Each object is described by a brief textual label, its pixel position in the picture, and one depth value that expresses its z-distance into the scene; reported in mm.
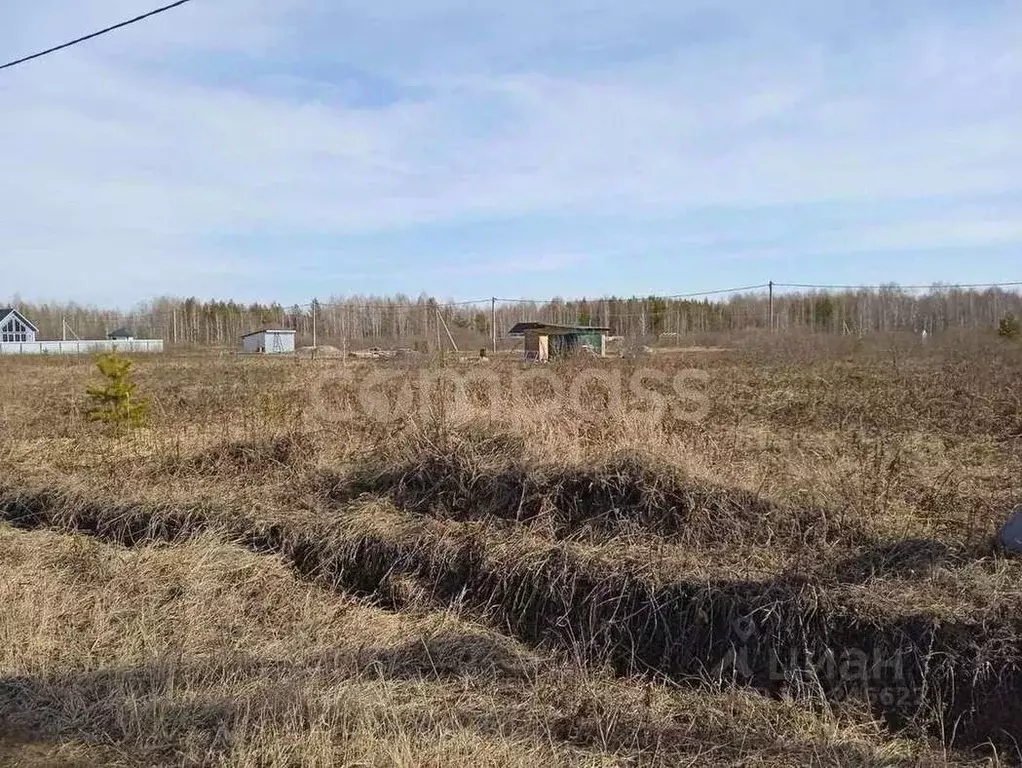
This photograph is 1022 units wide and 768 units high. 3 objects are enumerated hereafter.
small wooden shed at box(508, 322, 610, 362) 27000
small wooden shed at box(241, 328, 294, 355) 41281
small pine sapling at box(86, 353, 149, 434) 10141
